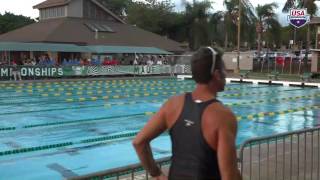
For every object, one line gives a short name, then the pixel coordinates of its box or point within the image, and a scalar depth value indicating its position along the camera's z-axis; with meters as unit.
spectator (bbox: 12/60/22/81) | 27.61
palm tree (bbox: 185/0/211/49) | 62.12
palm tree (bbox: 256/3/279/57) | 54.50
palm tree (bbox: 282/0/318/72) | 44.72
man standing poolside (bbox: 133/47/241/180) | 2.53
